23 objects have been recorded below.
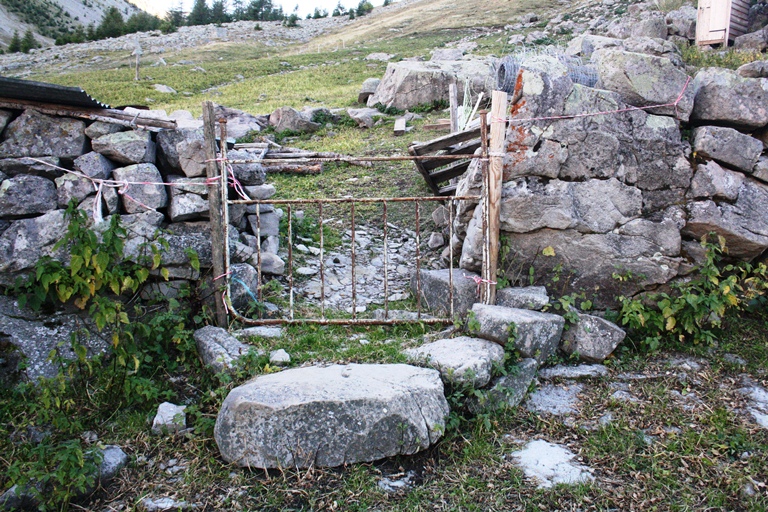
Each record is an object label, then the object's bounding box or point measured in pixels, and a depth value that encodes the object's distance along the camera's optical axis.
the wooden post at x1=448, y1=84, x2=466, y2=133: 9.74
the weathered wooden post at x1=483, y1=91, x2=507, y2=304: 4.80
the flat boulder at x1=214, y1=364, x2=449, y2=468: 3.48
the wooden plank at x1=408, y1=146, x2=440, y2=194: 6.88
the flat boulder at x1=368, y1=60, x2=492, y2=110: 14.16
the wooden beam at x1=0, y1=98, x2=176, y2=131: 4.63
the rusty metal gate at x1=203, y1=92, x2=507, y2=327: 4.81
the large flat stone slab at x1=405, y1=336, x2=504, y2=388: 4.04
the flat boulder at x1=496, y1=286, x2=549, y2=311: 4.78
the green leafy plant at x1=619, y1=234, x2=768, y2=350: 4.69
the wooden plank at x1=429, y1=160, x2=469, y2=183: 7.18
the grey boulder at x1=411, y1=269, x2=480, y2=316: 5.10
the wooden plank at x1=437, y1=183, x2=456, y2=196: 7.37
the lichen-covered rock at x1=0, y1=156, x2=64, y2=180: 4.59
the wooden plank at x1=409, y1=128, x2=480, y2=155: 6.28
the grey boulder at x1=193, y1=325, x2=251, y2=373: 4.25
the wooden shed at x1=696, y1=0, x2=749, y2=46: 12.98
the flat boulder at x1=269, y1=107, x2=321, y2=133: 12.73
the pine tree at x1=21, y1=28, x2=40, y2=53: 39.31
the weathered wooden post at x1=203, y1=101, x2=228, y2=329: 4.76
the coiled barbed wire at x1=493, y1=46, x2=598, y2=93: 5.53
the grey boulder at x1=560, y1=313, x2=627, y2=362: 4.64
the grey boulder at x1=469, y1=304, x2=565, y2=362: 4.37
